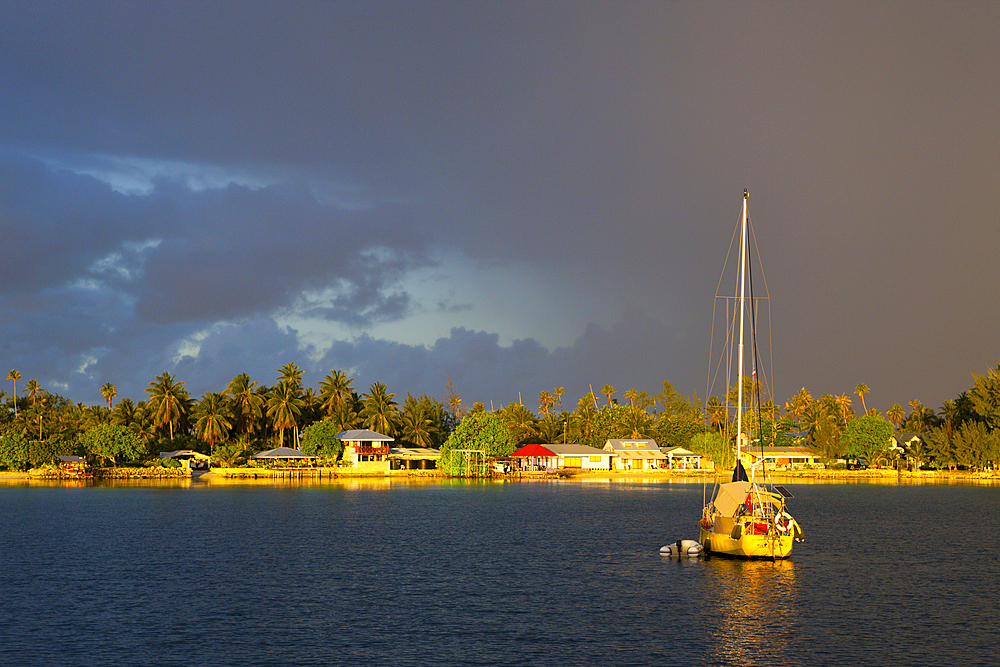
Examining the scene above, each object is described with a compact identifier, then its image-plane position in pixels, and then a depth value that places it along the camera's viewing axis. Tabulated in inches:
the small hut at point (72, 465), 5777.6
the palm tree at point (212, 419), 6122.1
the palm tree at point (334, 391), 6712.6
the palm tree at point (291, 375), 6488.2
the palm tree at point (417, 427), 6884.8
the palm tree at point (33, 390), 7829.7
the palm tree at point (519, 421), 7116.1
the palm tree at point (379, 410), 6624.0
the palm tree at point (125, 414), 6264.8
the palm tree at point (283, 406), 6299.2
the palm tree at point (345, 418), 6599.4
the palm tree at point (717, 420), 7701.8
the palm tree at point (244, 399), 6387.8
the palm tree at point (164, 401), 6190.9
